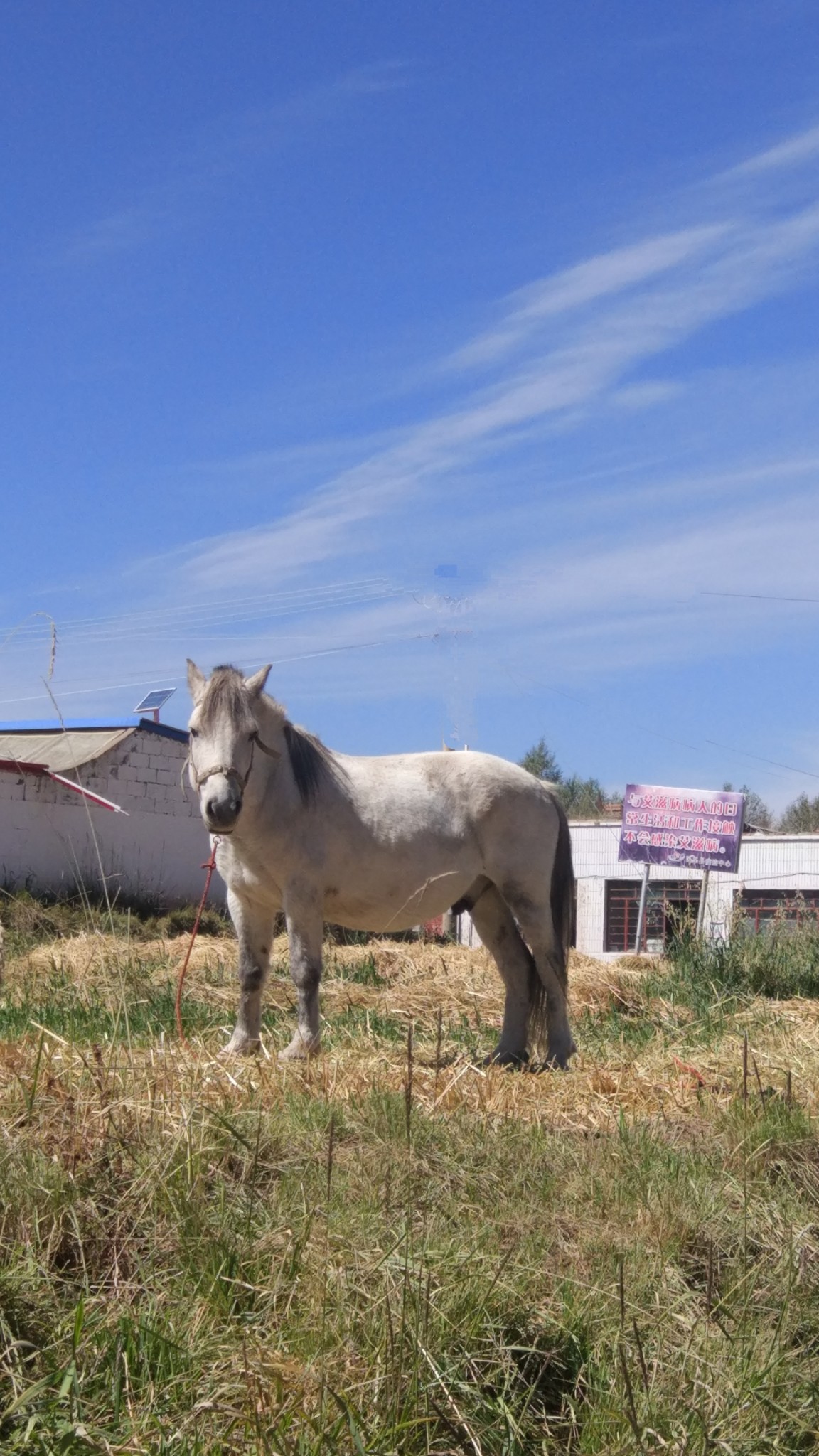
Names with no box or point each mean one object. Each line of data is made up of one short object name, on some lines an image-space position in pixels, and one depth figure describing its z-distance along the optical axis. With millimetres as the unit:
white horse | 7402
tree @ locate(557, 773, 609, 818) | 74688
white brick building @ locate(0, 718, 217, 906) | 24641
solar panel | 28344
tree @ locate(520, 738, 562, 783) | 75562
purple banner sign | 32969
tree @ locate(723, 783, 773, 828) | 71625
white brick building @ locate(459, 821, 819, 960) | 37094
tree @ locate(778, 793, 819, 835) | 72562
